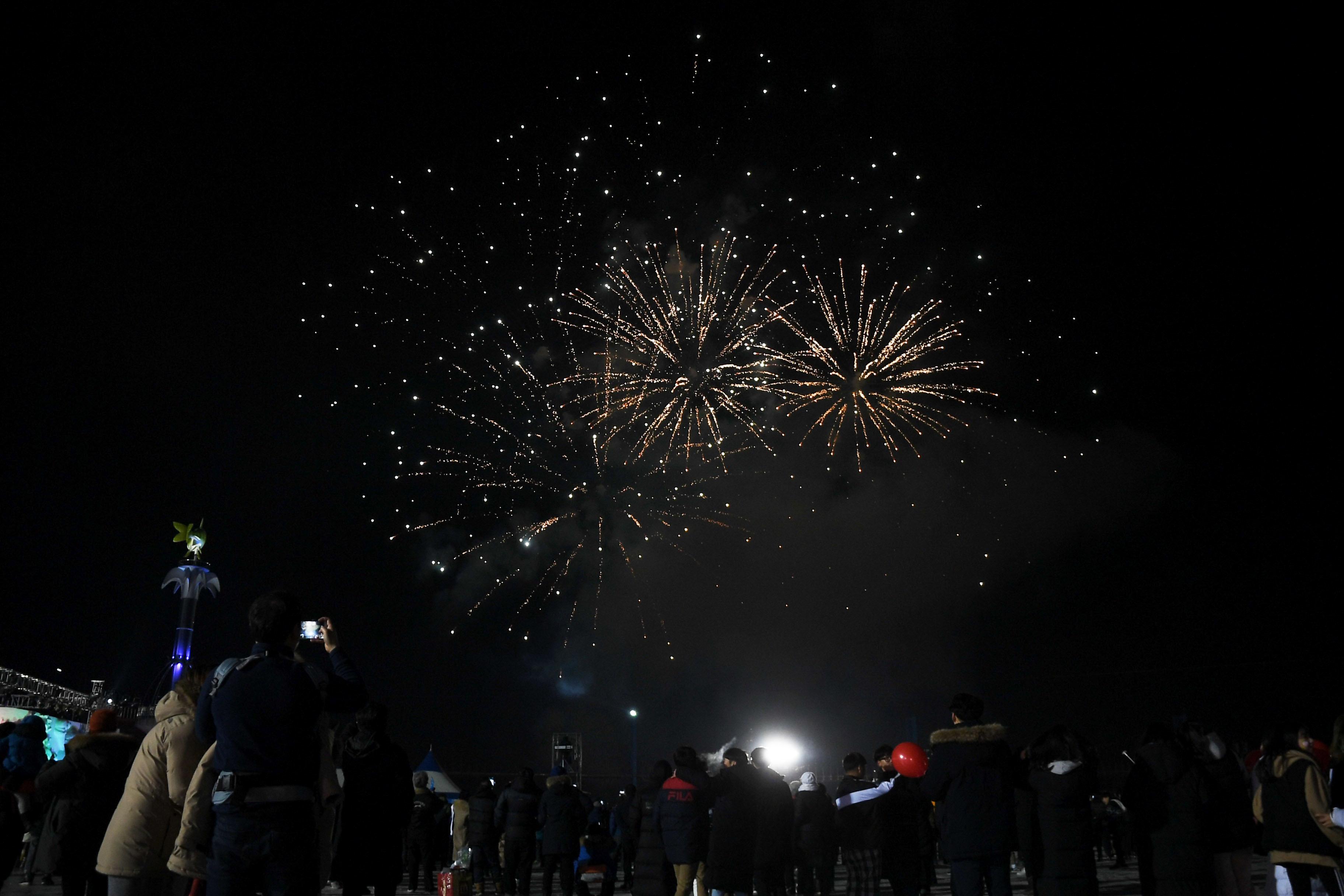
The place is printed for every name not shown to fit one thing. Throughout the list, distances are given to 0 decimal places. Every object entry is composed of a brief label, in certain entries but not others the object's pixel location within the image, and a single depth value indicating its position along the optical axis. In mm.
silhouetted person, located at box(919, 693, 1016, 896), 6324
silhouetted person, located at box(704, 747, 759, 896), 8266
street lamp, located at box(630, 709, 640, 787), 36562
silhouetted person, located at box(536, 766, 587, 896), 11086
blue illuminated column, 50938
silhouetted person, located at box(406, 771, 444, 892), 13234
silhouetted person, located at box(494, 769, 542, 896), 11656
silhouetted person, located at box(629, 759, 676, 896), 9078
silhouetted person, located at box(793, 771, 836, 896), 10469
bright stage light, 32781
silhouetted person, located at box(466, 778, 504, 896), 13523
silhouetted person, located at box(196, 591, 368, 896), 3475
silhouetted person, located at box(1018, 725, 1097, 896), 6770
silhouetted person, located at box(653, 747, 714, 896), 8359
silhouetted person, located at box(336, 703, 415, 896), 6184
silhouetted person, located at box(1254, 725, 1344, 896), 6793
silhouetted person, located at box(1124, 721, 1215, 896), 6590
